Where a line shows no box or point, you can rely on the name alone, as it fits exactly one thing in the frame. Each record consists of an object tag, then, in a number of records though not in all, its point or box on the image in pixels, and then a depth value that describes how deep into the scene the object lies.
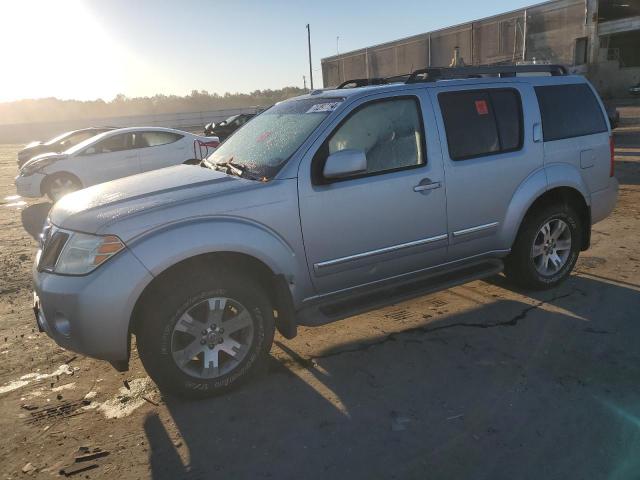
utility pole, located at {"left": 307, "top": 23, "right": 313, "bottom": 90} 53.06
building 34.56
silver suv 2.96
